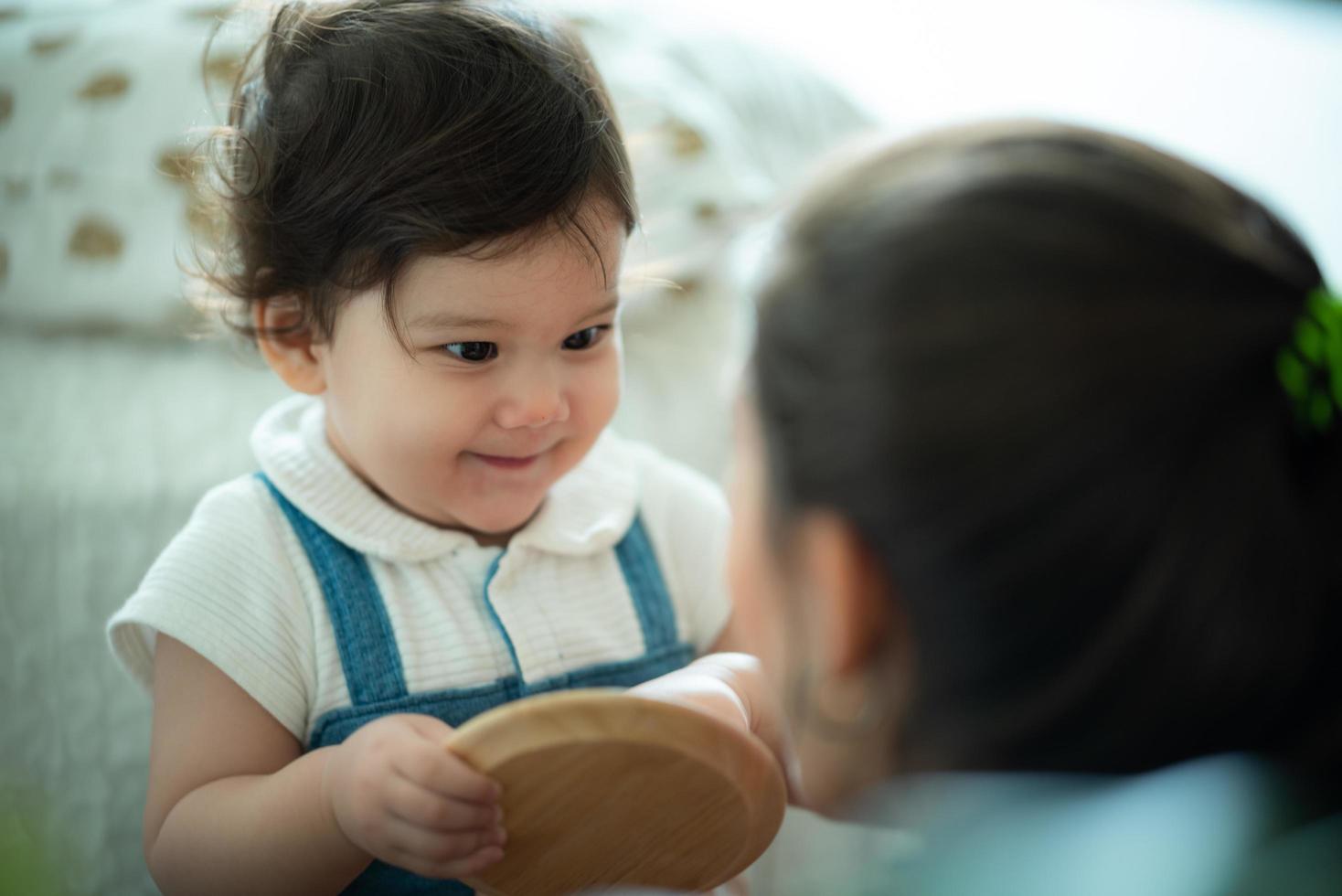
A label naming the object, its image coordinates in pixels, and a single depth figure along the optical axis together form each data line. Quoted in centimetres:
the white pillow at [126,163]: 118
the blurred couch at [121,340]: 100
